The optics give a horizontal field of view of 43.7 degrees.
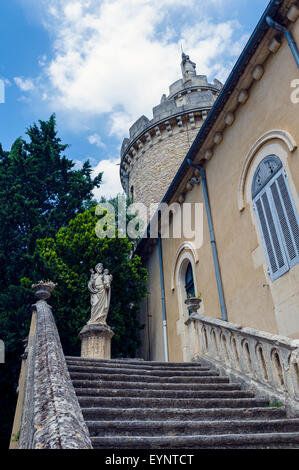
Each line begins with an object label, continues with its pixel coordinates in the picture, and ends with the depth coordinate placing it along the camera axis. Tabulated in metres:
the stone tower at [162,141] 17.30
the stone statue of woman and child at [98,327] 8.91
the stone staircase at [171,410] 3.35
